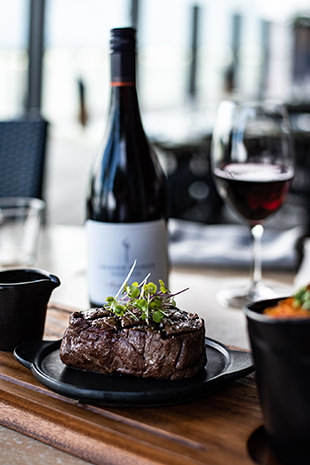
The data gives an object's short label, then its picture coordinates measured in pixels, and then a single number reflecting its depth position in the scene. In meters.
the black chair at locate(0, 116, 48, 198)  2.02
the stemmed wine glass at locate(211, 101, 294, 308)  1.05
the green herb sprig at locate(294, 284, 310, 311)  0.46
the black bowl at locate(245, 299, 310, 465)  0.43
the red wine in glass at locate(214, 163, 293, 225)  1.05
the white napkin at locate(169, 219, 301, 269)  1.26
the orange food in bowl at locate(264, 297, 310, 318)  0.45
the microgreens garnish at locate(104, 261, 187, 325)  0.64
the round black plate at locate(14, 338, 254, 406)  0.57
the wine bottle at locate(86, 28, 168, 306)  0.90
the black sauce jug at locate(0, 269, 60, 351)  0.72
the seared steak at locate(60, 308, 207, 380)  0.61
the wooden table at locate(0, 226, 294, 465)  0.50
